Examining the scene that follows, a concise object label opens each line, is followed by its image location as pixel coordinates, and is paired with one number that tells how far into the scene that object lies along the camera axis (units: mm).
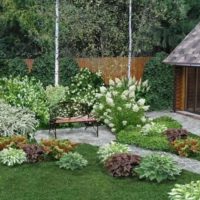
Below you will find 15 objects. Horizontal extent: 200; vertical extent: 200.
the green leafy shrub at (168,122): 14747
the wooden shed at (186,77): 18391
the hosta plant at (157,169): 9352
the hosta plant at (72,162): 10148
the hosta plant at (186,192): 7488
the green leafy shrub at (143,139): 12203
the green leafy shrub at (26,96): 15398
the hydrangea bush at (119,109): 14234
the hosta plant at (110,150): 10632
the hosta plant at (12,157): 10453
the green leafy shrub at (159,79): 19766
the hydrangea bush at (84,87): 17186
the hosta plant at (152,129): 13234
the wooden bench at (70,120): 13883
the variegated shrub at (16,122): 12680
